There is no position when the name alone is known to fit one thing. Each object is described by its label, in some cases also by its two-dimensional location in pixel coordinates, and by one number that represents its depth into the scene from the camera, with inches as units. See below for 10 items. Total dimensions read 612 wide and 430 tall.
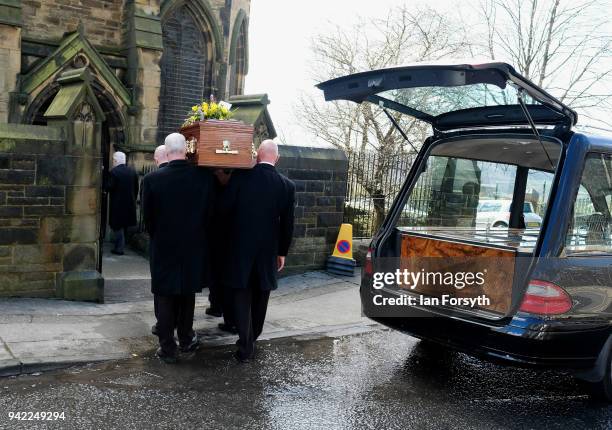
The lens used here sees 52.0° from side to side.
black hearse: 179.0
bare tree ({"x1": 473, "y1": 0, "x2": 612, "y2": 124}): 784.3
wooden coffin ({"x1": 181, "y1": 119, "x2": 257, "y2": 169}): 212.7
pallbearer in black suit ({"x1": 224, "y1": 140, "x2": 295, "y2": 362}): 215.5
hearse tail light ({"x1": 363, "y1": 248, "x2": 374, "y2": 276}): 231.1
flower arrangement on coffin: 229.6
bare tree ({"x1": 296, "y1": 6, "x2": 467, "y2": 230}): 749.9
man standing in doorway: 432.8
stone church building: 277.3
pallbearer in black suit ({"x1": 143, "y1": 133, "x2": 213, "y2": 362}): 209.5
